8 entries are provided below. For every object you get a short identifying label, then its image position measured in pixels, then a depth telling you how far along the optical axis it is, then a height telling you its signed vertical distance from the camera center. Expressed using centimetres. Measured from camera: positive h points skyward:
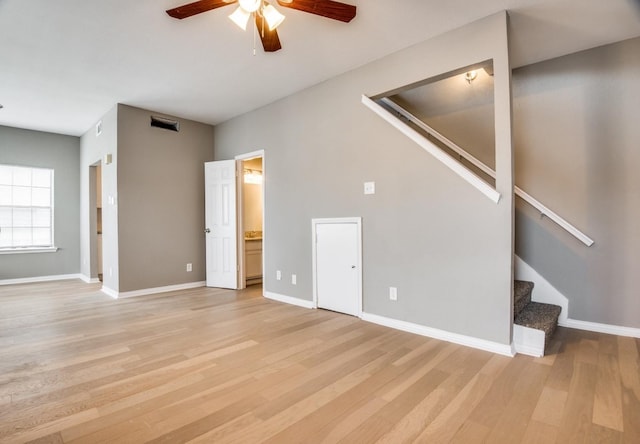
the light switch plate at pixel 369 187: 344 +40
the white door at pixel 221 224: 522 +4
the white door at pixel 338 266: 362 -49
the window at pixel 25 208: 581 +40
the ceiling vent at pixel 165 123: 506 +168
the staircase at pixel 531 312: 267 -85
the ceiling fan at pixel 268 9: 211 +148
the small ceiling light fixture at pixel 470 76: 369 +169
